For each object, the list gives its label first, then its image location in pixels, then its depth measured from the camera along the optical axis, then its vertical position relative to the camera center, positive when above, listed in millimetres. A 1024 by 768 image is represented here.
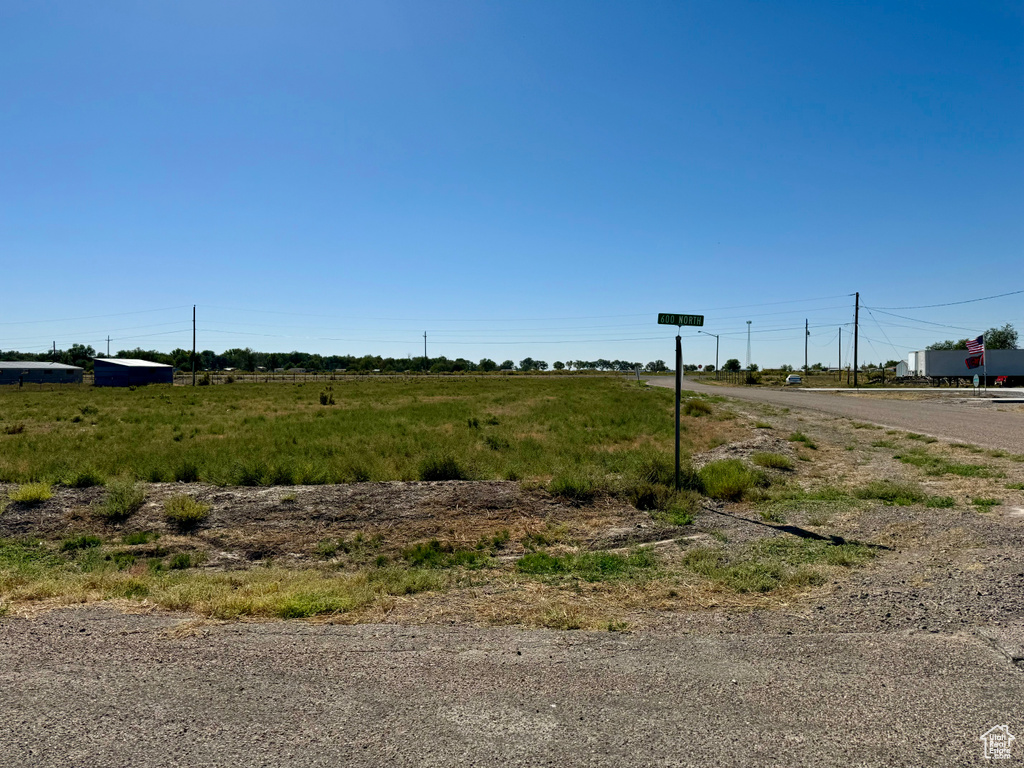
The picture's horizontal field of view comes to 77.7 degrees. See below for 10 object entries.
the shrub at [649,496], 10297 -1909
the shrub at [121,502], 9586 -1943
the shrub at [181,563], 7762 -2291
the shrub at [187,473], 12984 -1987
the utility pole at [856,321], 73388 +7296
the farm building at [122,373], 78562 +415
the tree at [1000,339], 115562 +8085
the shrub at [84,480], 11383 -1891
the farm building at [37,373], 95312 +411
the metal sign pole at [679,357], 10133 +384
